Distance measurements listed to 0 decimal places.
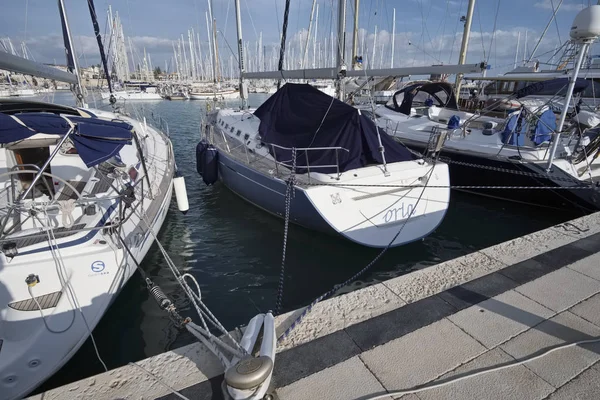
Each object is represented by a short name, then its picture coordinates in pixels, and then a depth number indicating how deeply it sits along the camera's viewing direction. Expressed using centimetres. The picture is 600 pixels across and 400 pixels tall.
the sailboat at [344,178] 545
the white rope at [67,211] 381
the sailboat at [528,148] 784
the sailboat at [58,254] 331
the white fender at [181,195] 548
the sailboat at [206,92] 5084
